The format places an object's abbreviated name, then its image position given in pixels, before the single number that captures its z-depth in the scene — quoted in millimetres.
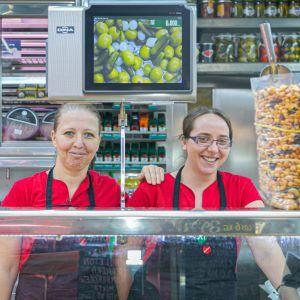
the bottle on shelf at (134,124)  3333
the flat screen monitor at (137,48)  1034
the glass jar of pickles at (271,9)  3199
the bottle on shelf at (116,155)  3284
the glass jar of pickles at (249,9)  3196
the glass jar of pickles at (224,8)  3199
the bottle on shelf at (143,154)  3301
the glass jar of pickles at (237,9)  3202
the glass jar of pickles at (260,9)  3202
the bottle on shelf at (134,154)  3298
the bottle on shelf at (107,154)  3289
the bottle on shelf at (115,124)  3292
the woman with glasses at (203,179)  1298
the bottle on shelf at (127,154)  3289
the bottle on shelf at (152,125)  3326
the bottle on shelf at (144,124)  3326
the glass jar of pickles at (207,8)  3202
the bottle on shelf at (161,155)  3342
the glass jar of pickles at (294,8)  3193
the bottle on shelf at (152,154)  3314
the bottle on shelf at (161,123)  3339
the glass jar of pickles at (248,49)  3217
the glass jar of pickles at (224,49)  3224
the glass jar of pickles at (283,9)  3208
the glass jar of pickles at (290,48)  3183
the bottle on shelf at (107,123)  3295
